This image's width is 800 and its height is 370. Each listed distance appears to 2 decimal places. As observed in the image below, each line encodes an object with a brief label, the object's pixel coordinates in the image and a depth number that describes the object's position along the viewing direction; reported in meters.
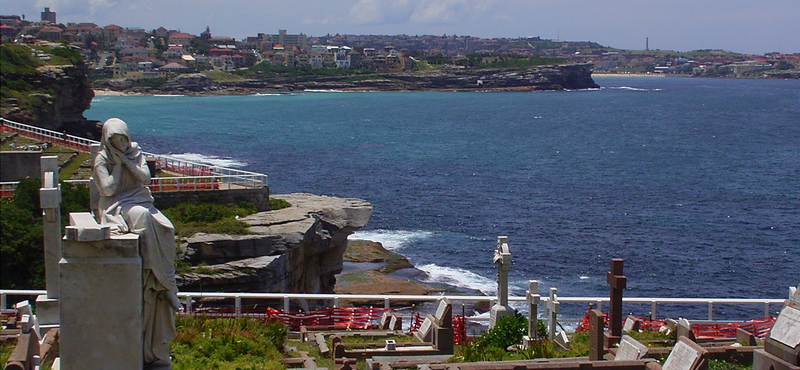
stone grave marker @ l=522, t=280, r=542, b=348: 14.59
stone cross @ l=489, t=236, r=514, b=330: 15.43
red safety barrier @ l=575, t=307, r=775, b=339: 15.88
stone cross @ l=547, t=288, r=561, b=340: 14.77
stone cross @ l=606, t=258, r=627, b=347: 14.23
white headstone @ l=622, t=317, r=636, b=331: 15.89
